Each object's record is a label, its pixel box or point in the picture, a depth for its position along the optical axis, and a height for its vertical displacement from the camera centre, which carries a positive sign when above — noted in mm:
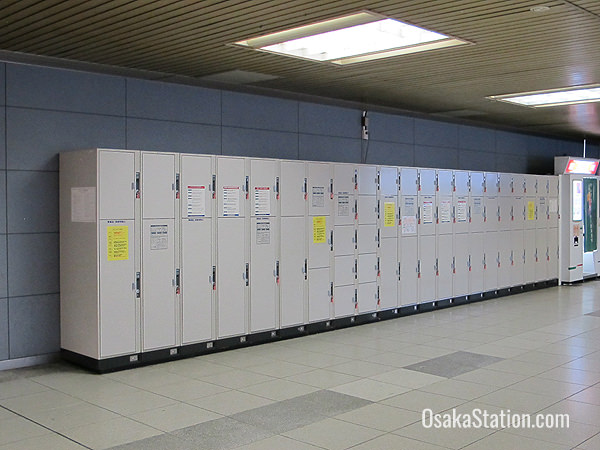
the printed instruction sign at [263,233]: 7785 -132
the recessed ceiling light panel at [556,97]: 9156 +1791
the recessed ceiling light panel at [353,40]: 5805 +1719
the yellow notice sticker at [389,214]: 9547 +97
